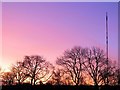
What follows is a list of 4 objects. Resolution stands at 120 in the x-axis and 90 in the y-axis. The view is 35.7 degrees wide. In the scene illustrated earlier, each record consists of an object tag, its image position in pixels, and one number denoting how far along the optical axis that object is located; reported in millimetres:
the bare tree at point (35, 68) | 31986
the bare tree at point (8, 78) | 33158
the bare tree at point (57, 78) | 31539
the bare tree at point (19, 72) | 32504
